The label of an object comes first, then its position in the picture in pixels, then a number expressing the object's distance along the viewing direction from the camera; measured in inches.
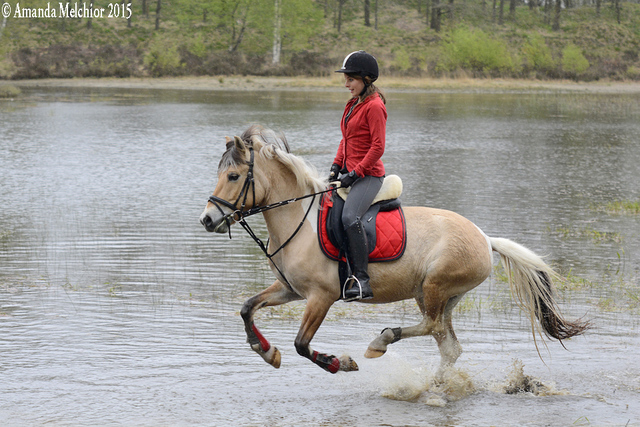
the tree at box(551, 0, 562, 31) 3366.1
